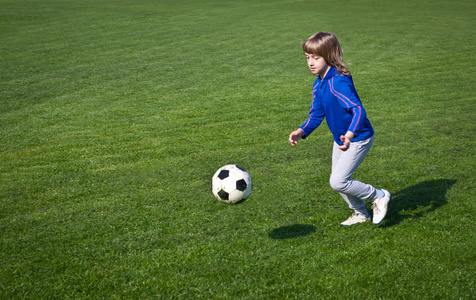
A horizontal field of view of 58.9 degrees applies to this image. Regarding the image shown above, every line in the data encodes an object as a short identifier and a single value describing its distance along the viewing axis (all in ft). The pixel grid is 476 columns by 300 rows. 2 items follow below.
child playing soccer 14.69
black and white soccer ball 15.43
